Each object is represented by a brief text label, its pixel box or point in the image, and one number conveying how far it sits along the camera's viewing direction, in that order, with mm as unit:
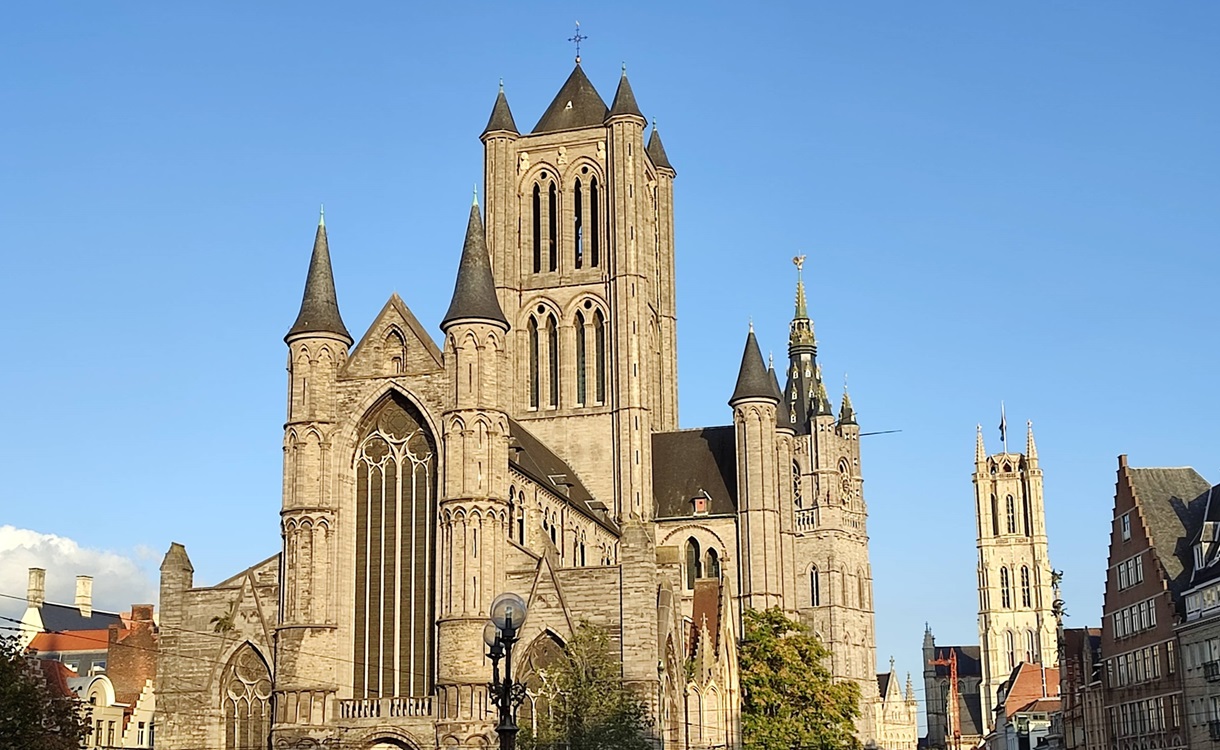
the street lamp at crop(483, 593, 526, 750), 24547
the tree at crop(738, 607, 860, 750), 67562
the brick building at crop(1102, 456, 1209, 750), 58781
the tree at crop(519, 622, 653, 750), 48844
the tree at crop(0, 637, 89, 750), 41562
